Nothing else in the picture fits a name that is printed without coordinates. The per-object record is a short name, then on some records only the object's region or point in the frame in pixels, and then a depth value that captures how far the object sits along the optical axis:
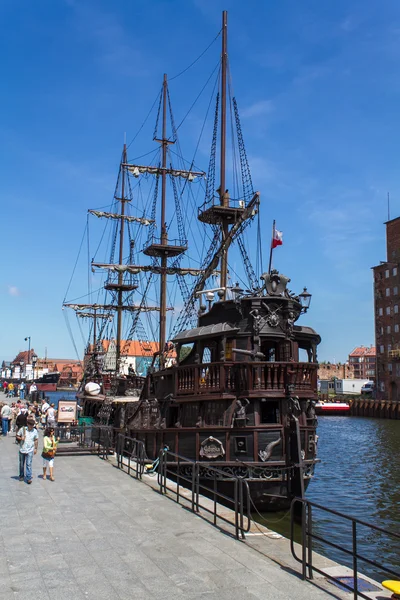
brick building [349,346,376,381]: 167.25
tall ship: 15.60
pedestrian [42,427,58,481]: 14.94
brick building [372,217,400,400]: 83.25
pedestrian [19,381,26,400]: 65.16
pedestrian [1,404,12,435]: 27.41
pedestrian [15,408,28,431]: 20.03
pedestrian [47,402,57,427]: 25.55
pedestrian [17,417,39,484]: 14.24
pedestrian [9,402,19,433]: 30.53
